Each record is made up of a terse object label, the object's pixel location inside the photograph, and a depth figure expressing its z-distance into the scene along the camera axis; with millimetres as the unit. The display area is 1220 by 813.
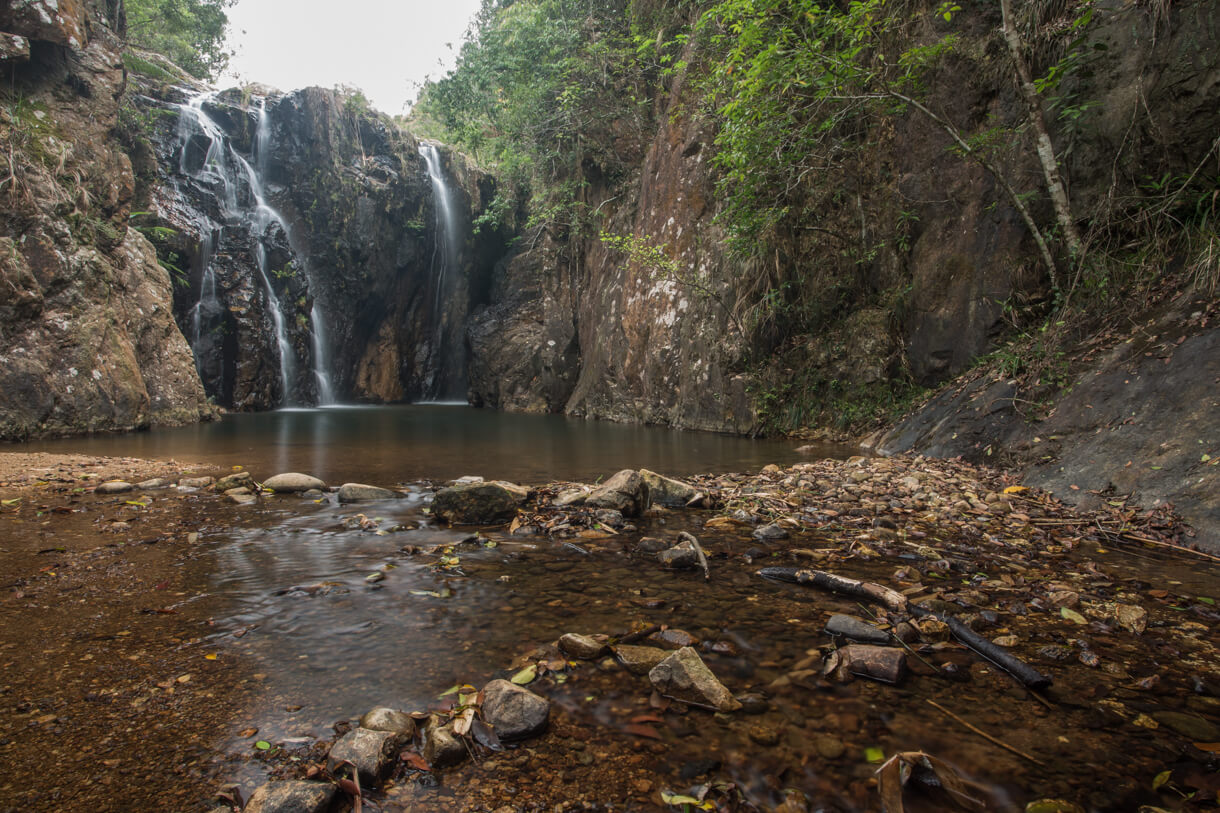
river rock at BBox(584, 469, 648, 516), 4535
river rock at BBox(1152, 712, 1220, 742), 1647
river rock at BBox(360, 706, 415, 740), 1705
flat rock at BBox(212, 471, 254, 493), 5457
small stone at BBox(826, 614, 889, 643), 2283
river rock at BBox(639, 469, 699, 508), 4910
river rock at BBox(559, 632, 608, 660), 2201
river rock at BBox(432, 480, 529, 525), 4426
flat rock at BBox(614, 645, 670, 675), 2127
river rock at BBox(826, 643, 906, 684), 2008
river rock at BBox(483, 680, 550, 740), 1744
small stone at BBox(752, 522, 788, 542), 3809
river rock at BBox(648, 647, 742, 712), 1886
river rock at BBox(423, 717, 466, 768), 1609
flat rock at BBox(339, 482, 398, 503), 5164
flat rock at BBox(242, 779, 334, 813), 1378
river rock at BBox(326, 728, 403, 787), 1524
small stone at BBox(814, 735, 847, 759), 1633
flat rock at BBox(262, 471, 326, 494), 5496
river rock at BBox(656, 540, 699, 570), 3283
